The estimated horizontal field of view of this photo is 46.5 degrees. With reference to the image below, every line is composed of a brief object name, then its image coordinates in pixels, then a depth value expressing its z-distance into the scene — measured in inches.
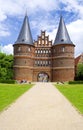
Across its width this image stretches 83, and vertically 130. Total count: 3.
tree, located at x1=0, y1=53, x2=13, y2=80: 1003.3
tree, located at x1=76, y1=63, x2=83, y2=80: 979.4
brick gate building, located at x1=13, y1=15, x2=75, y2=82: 970.0
